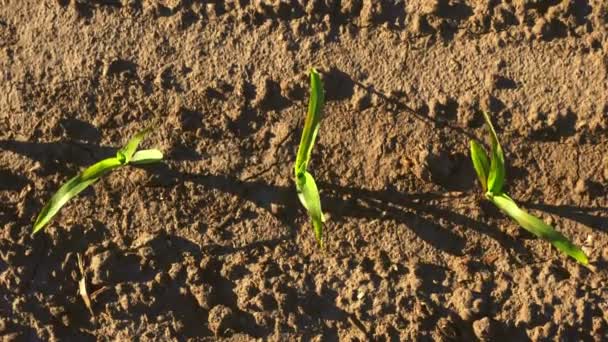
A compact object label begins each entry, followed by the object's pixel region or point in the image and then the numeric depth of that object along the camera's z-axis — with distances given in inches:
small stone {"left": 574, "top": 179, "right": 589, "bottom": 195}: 87.4
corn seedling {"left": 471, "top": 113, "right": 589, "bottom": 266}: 84.0
